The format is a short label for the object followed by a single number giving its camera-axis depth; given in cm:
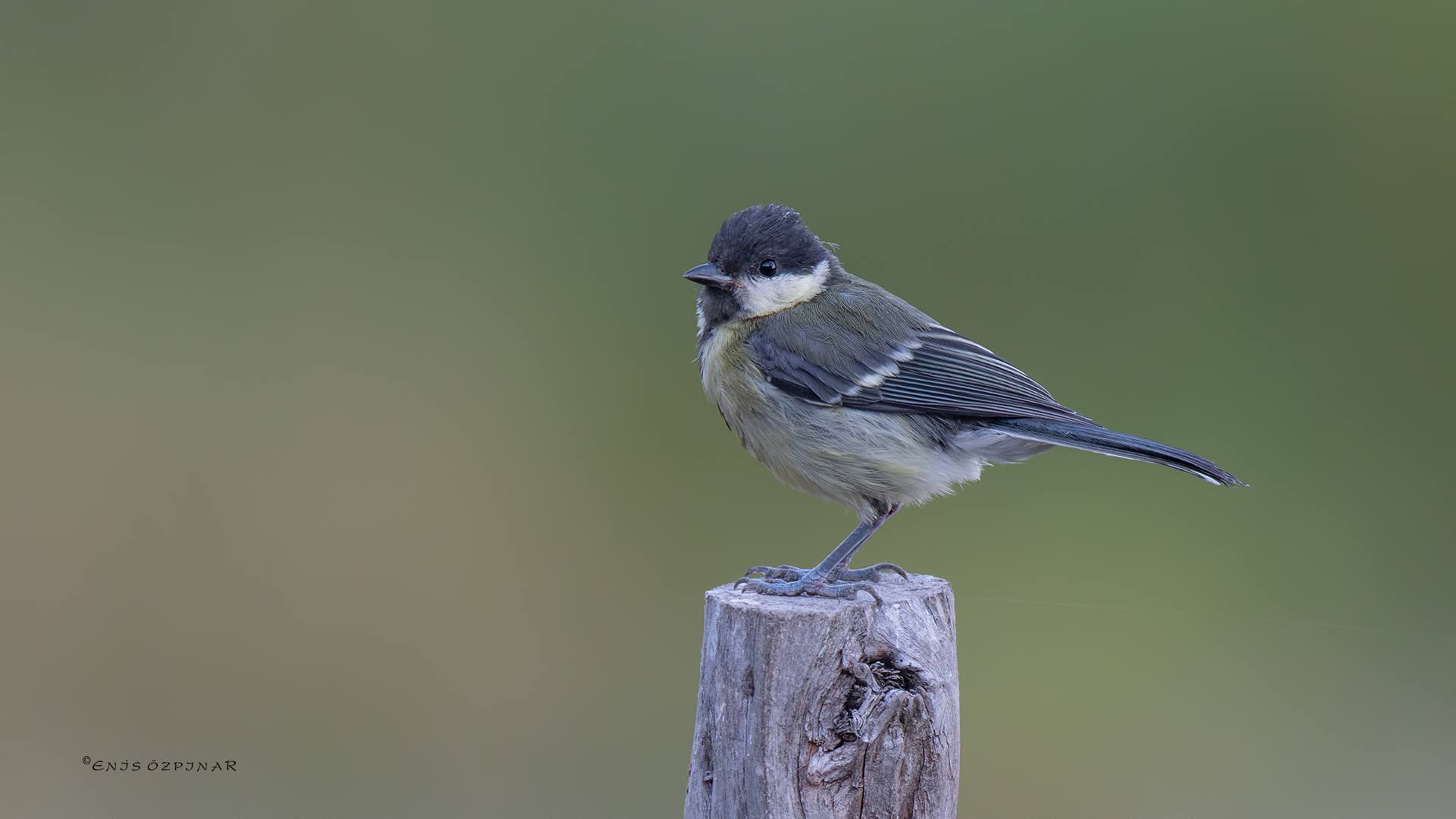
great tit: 559
